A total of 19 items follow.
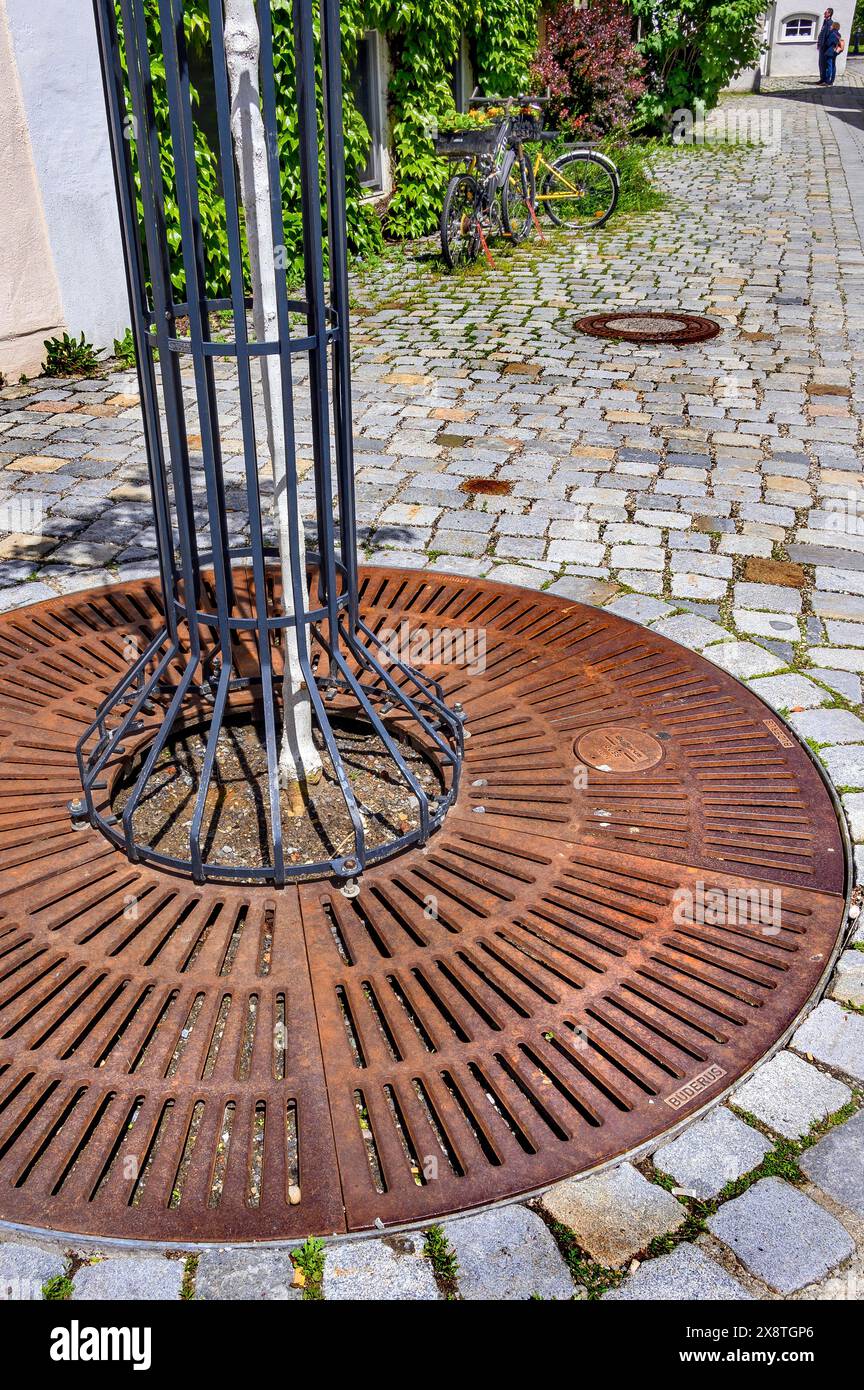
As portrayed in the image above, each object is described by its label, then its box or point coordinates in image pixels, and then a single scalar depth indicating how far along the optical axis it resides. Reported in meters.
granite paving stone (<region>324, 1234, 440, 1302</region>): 1.86
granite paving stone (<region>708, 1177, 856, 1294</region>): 1.90
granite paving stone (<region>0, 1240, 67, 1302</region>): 1.87
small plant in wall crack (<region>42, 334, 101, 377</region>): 7.04
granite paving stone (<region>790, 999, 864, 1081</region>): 2.31
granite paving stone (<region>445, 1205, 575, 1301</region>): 1.87
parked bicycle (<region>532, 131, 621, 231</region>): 11.89
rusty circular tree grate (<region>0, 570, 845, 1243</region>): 2.07
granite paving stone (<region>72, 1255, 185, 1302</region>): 1.86
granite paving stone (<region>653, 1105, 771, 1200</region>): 2.07
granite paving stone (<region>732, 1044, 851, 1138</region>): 2.19
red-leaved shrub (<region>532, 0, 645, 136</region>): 15.27
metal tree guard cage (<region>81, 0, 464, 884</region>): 2.37
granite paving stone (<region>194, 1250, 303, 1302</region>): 1.85
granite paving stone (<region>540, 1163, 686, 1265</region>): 1.95
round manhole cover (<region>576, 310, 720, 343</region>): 7.59
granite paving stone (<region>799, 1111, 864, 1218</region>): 2.04
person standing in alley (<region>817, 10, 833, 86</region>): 33.12
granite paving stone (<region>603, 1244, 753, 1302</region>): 1.86
